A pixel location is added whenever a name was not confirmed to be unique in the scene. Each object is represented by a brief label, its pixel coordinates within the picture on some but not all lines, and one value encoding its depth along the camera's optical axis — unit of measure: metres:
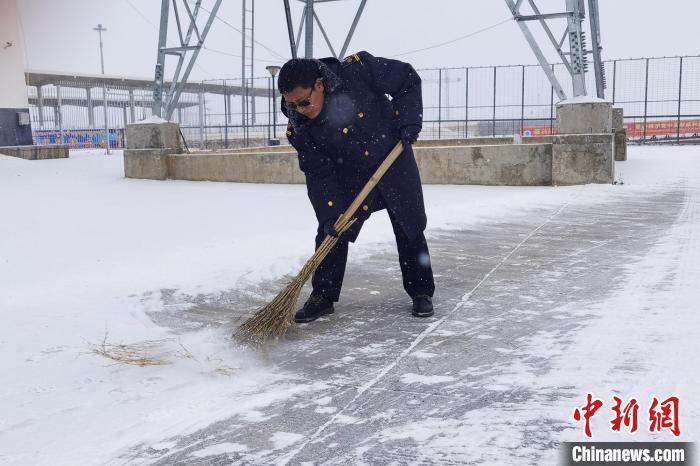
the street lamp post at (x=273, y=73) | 18.55
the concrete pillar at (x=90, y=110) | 35.22
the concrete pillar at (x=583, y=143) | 9.27
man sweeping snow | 3.43
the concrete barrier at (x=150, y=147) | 12.61
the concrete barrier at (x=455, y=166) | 9.82
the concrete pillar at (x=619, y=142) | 15.43
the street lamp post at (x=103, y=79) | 22.98
